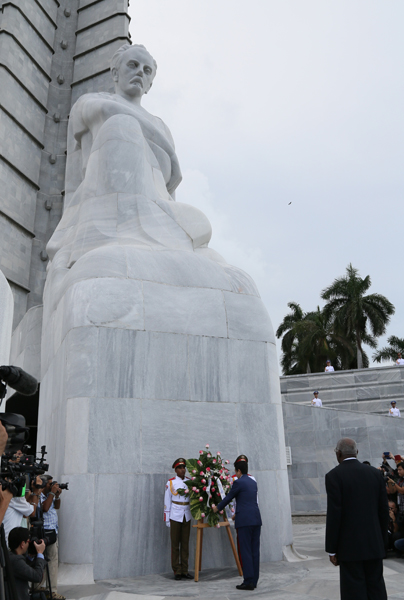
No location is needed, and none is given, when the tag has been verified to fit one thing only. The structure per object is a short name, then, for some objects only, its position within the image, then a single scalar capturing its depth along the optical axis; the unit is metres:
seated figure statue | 9.41
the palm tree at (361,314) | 36.72
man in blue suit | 5.84
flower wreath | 6.58
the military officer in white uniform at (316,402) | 18.48
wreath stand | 6.43
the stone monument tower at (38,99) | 23.45
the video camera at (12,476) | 2.38
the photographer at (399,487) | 7.86
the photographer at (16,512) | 4.12
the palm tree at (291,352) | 37.94
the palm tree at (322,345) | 35.84
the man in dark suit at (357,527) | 3.99
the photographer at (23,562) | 3.69
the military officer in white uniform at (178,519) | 6.50
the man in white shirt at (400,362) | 24.31
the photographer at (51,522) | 5.42
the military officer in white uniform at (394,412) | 18.72
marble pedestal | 6.83
